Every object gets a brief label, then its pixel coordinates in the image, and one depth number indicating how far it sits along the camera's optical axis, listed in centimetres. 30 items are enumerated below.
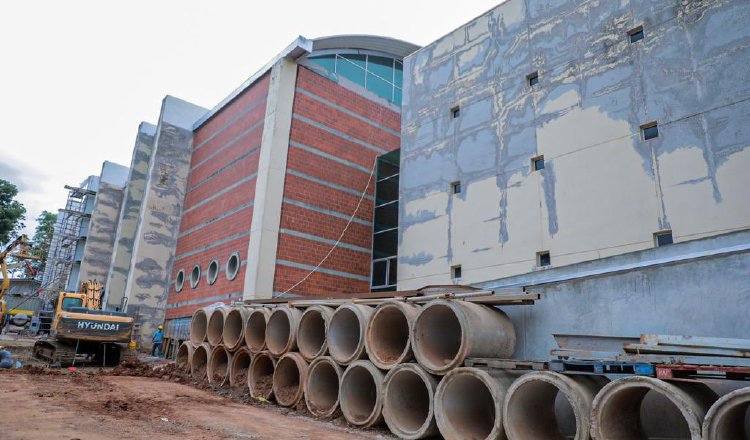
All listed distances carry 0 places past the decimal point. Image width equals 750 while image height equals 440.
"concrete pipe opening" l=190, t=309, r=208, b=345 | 1289
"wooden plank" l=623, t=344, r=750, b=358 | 527
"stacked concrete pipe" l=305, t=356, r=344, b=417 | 900
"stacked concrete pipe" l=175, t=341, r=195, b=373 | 1300
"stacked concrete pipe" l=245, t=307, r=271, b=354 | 1109
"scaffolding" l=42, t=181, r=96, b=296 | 3510
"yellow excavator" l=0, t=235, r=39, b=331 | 1870
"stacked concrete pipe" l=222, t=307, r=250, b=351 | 1137
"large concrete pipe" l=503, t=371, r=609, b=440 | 560
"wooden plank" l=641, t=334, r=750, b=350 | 523
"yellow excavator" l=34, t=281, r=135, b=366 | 1455
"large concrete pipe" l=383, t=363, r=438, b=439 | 721
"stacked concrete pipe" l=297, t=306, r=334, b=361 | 958
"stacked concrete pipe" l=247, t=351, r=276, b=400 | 1031
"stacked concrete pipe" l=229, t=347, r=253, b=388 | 1112
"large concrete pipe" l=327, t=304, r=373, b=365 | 872
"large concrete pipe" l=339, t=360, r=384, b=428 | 792
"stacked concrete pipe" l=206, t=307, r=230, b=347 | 1228
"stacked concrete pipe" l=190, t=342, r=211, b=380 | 1229
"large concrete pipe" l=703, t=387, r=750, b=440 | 430
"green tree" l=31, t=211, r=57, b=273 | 5459
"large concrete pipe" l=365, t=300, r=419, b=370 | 810
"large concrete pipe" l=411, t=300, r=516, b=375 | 717
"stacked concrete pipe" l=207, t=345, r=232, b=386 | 1152
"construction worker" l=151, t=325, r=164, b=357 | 1897
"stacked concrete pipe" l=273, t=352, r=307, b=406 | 948
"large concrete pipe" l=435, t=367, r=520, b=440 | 649
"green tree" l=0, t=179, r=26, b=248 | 3509
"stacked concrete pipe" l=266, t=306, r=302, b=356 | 1009
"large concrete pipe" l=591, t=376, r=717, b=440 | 473
